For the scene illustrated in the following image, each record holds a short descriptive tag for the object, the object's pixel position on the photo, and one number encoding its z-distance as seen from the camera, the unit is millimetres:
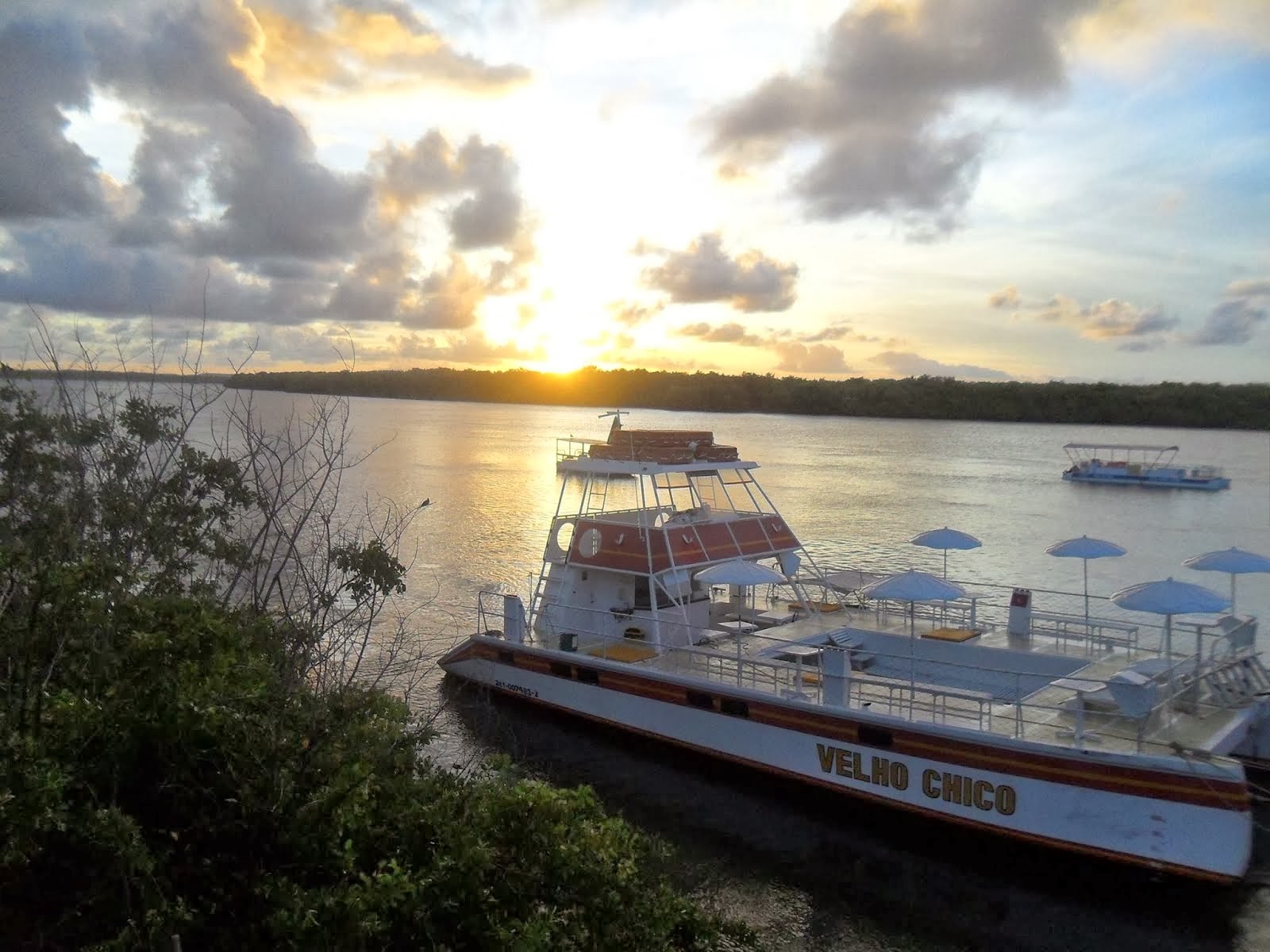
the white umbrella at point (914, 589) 13922
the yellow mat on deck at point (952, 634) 15790
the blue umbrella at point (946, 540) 16891
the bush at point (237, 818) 5363
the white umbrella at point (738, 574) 15016
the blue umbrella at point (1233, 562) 13414
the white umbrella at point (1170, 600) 11836
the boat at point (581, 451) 18188
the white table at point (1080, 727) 11070
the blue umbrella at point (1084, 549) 15781
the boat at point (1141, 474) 60312
